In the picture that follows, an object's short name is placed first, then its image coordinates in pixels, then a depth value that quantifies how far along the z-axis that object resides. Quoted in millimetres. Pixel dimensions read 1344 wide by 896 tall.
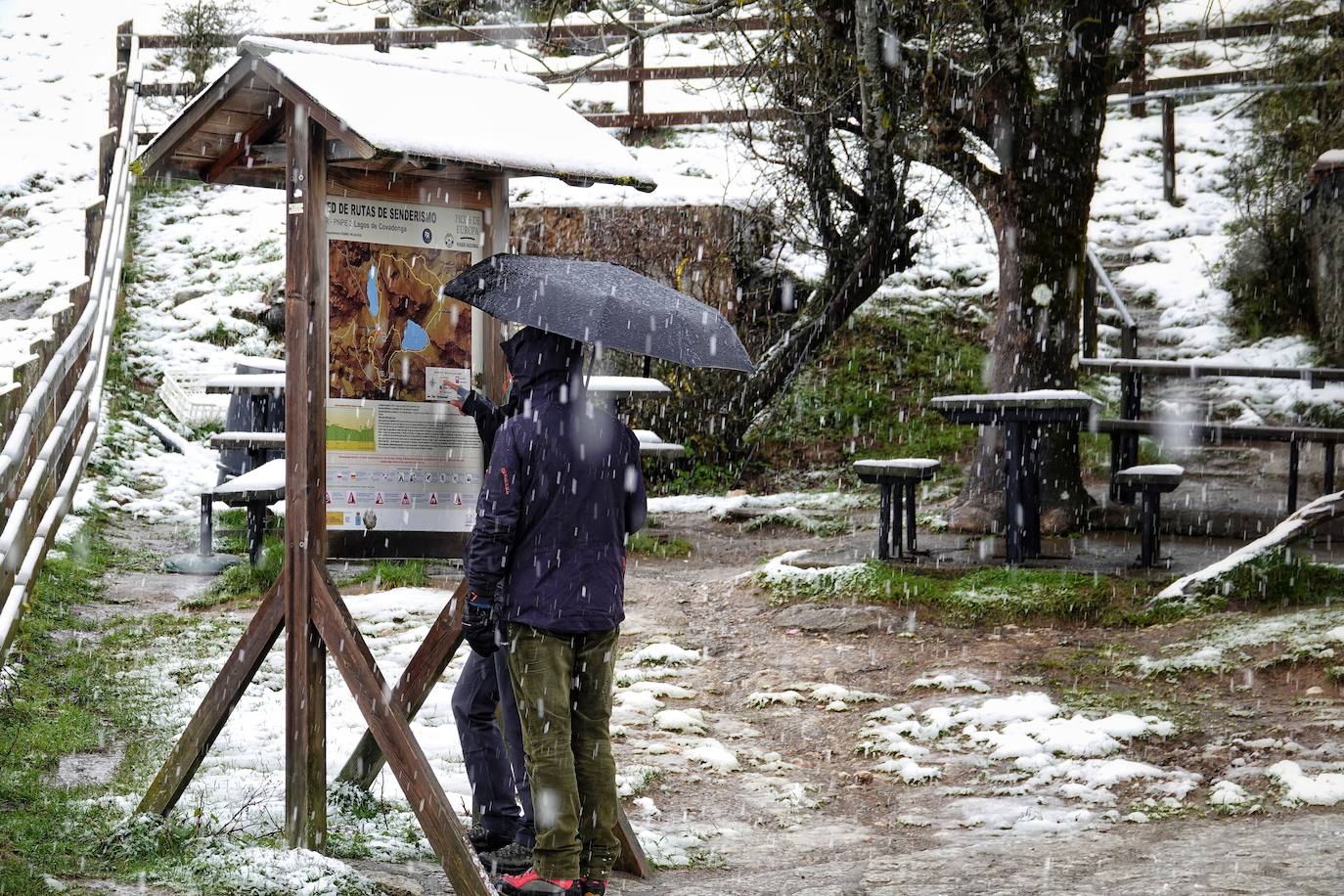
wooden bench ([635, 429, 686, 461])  11094
